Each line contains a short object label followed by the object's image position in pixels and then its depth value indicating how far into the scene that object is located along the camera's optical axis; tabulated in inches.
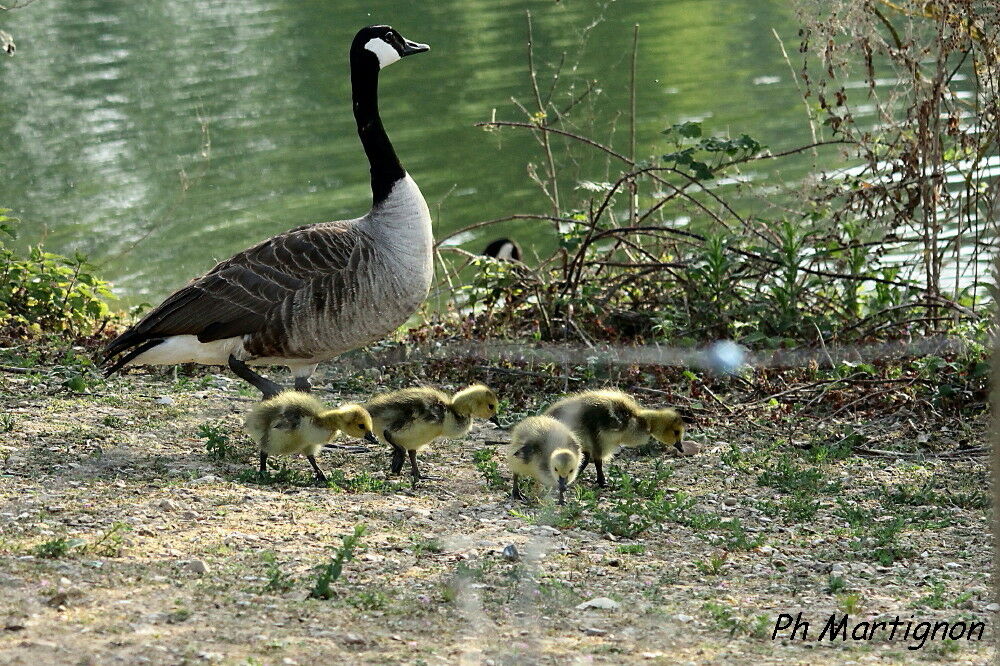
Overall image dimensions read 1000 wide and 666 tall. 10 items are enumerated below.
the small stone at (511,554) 422.4
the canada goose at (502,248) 1130.8
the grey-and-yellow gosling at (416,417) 522.9
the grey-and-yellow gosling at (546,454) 476.7
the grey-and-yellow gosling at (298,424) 510.9
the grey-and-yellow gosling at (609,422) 519.8
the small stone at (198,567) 390.3
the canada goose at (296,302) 611.2
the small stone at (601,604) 380.8
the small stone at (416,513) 474.3
